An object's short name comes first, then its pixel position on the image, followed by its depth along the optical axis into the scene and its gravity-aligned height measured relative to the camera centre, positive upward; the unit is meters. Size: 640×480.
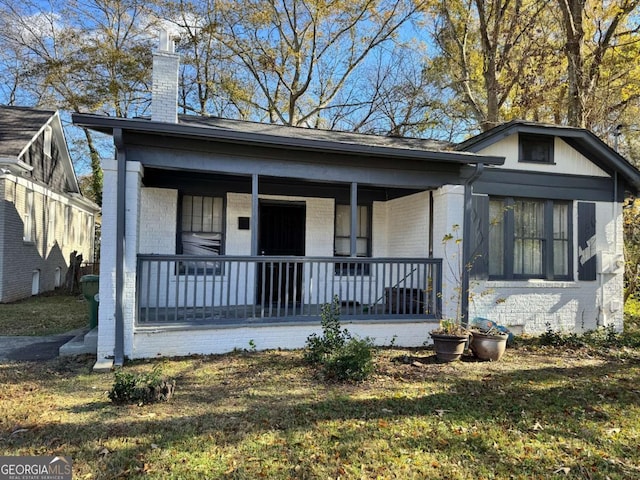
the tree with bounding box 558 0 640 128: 11.65 +6.07
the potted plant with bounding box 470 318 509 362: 6.28 -1.29
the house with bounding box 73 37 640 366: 5.89 +0.64
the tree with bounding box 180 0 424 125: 18.30 +9.68
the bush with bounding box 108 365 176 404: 4.22 -1.40
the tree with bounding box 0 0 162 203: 19.53 +9.37
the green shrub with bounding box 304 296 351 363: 5.83 -1.20
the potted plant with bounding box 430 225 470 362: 6.17 -1.19
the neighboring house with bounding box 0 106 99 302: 11.59 +1.54
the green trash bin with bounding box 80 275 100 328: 6.71 -0.58
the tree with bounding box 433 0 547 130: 13.78 +7.59
